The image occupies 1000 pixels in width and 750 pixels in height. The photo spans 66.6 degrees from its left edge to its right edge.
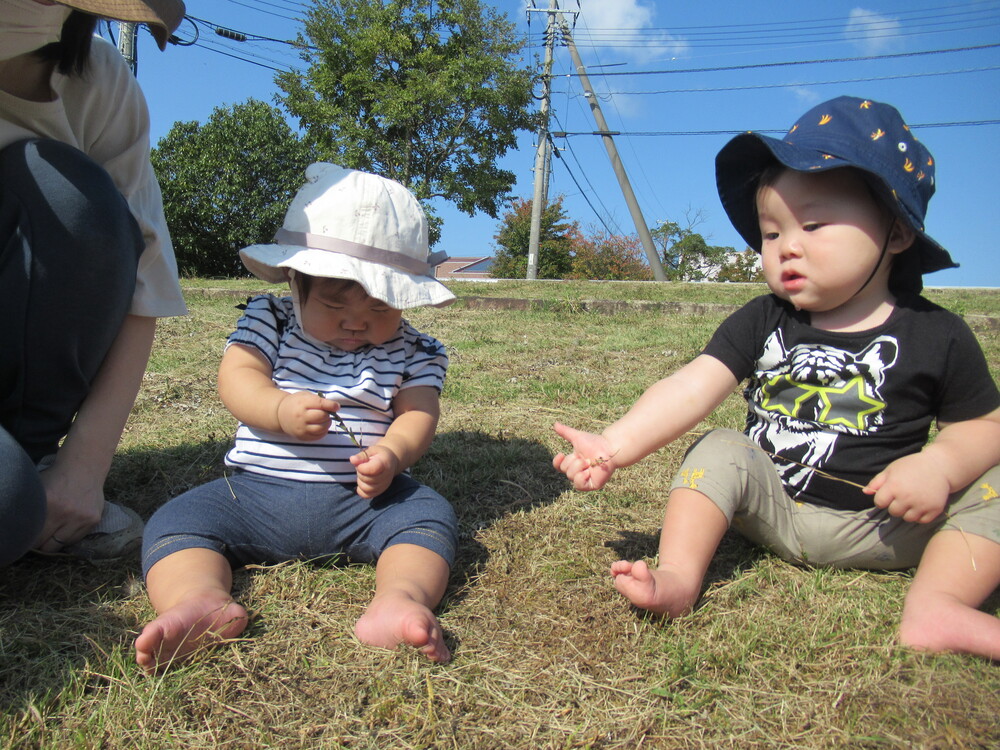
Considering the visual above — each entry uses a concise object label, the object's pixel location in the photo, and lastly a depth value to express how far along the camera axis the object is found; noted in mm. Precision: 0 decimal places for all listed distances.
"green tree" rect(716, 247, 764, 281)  20944
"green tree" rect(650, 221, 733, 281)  24422
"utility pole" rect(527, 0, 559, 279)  24469
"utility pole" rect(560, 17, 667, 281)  22203
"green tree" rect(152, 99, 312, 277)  18109
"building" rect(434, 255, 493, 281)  62909
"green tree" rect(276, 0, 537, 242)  22391
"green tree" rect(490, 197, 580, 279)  30203
